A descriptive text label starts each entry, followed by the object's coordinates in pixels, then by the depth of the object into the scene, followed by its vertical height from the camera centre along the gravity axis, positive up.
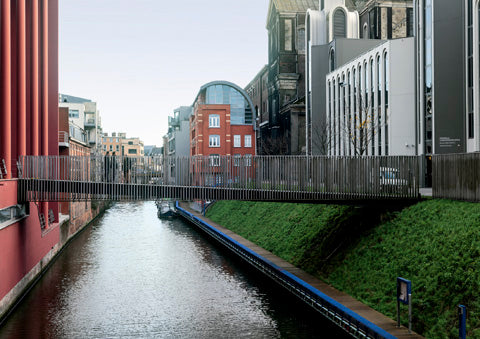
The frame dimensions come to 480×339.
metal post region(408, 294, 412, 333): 16.11 -4.47
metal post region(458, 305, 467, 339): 13.98 -4.10
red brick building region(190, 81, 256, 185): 69.06 +7.00
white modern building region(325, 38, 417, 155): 44.06 +6.59
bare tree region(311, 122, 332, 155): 56.44 +3.91
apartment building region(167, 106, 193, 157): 102.88 +7.74
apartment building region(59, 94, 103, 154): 79.56 +9.72
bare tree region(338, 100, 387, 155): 46.74 +4.44
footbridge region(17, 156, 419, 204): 24.28 -0.32
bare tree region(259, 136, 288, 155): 79.69 +4.09
